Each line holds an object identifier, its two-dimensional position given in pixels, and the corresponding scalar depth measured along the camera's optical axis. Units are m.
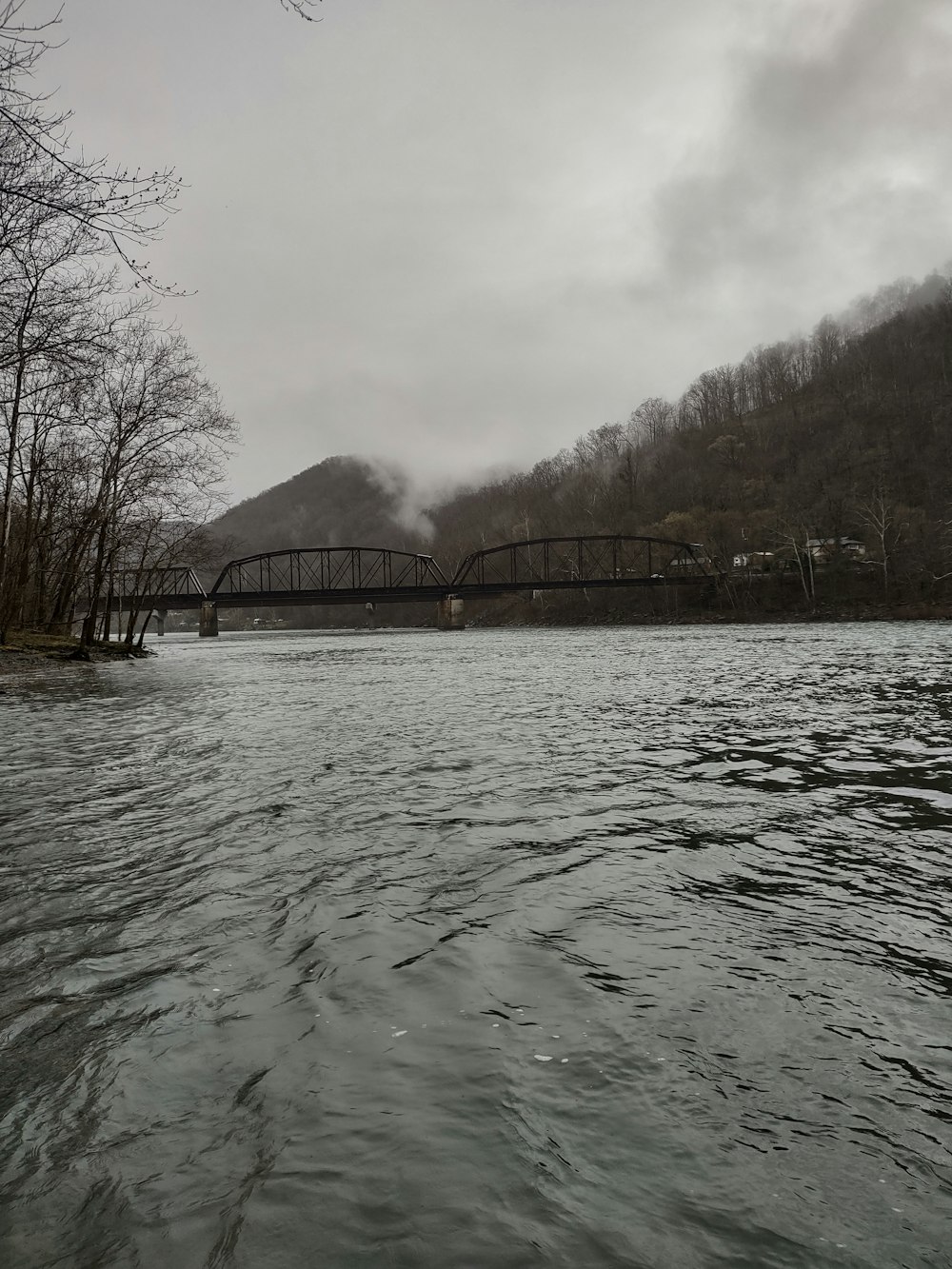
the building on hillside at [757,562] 95.71
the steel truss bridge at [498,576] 103.12
